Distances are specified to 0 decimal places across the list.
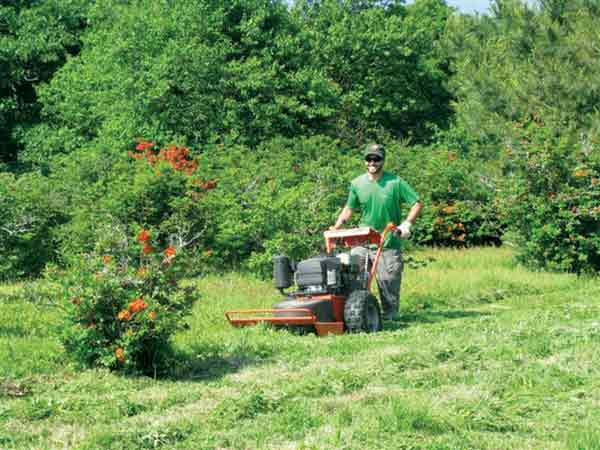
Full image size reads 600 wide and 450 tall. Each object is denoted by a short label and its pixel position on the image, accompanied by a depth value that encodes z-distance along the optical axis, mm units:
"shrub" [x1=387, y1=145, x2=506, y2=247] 18469
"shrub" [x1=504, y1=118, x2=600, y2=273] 14523
